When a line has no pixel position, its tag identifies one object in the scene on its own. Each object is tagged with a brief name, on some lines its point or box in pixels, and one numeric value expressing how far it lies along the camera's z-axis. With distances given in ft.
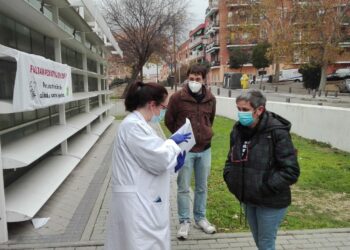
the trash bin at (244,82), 116.12
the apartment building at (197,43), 303.89
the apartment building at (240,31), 130.31
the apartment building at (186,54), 349.49
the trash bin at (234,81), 162.67
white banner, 15.42
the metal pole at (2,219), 15.14
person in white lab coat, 9.09
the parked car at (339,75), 159.94
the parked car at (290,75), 186.16
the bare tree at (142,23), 119.65
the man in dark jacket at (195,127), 15.16
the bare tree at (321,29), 120.36
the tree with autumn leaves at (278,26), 125.59
